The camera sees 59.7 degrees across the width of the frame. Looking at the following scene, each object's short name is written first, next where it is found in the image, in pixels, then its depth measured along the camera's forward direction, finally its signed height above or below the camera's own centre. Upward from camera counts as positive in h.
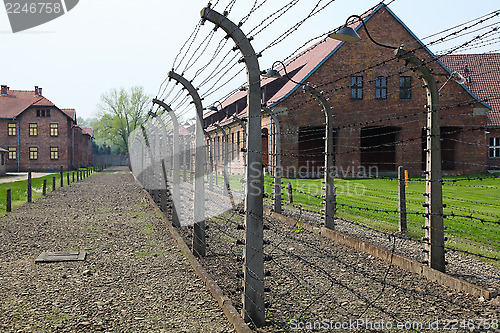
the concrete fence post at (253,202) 4.38 -0.40
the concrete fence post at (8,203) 13.92 -1.16
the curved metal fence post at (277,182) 11.98 -0.54
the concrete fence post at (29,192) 16.77 -0.99
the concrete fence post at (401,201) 8.77 -0.82
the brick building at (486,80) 33.09 +6.40
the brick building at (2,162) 40.91 +0.46
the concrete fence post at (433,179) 5.96 -0.26
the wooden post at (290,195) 14.18 -1.07
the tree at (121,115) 90.06 +10.36
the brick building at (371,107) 27.34 +3.51
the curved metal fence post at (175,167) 10.88 -0.07
